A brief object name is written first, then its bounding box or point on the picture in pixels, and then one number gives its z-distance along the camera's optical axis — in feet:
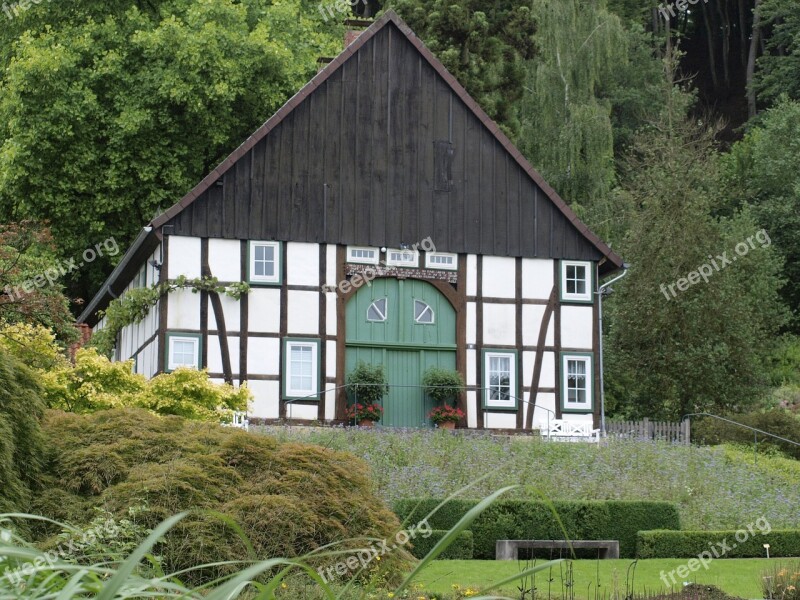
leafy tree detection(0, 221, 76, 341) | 67.36
